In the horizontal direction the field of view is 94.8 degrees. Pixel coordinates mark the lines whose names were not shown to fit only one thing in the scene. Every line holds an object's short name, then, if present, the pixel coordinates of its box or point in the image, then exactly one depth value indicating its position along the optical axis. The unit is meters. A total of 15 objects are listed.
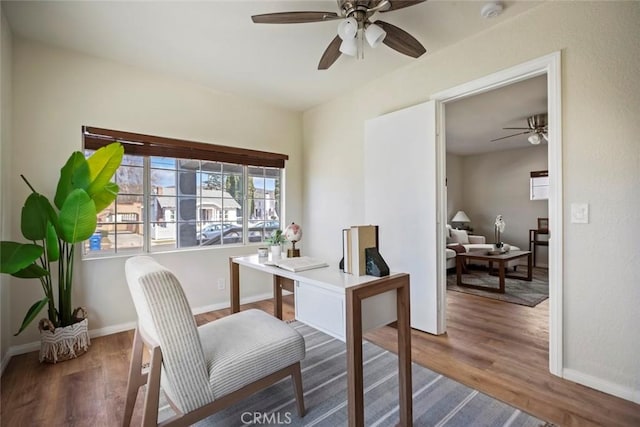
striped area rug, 1.56
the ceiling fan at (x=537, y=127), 4.07
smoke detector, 1.96
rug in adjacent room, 3.63
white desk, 1.27
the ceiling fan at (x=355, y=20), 1.70
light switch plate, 1.85
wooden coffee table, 3.91
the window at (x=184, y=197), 2.81
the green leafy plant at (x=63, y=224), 1.91
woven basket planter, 2.17
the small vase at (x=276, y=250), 2.26
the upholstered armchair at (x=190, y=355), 1.16
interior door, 2.60
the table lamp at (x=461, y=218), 6.66
